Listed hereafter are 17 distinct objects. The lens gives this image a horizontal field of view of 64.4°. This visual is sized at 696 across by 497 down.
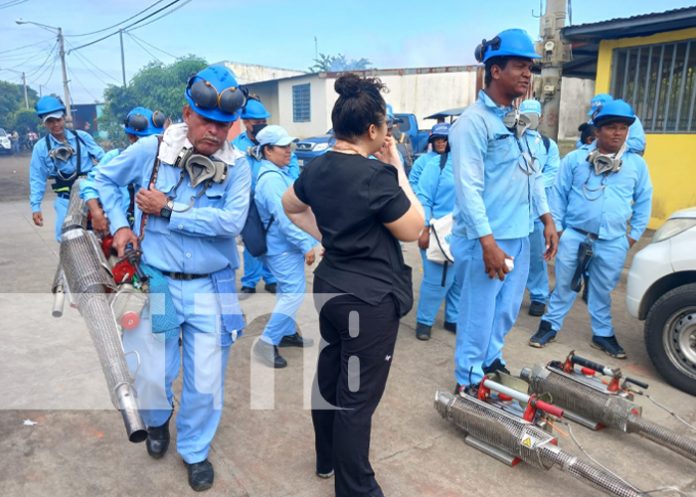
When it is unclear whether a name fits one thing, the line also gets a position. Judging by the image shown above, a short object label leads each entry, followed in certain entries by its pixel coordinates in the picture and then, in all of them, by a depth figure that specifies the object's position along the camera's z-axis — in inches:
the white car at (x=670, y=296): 149.1
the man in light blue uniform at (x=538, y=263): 212.8
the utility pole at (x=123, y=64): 1636.8
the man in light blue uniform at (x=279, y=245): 164.1
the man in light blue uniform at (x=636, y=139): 203.2
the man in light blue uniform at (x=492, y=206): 124.6
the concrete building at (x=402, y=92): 923.4
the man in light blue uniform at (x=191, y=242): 105.0
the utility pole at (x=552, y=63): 353.7
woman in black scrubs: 90.7
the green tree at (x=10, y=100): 1996.8
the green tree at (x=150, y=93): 1226.0
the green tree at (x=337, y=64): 2261.3
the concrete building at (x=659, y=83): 324.5
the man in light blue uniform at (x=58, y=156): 218.8
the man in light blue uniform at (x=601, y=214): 169.3
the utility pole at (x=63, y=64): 1301.7
